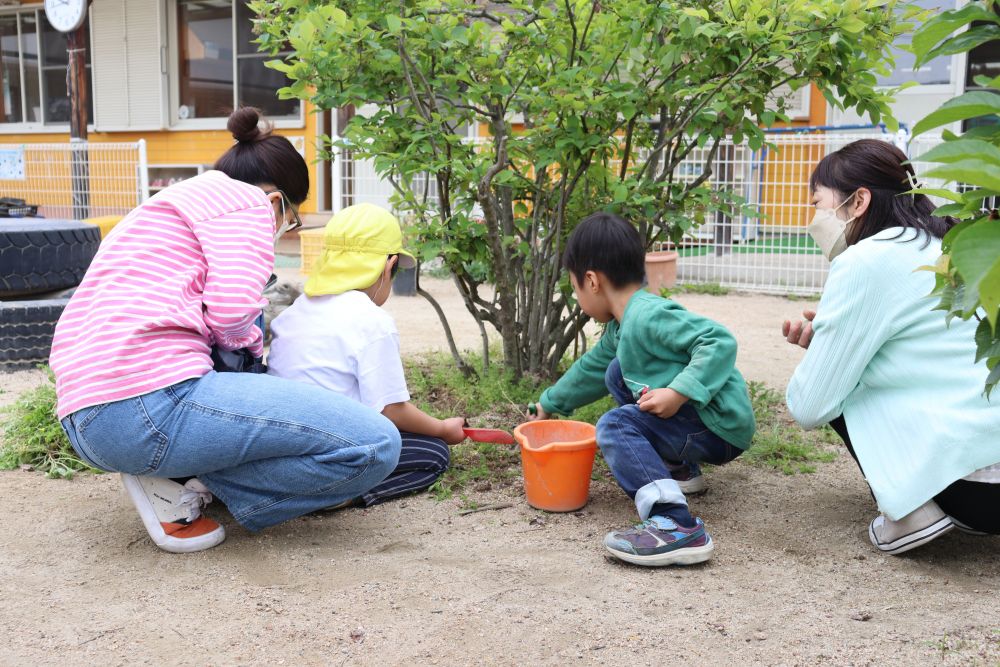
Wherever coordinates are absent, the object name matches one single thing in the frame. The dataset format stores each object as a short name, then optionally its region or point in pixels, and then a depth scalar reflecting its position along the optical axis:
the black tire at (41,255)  4.66
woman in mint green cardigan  2.22
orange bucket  2.62
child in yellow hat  2.65
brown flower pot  6.94
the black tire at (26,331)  4.48
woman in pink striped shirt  2.21
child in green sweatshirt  2.37
